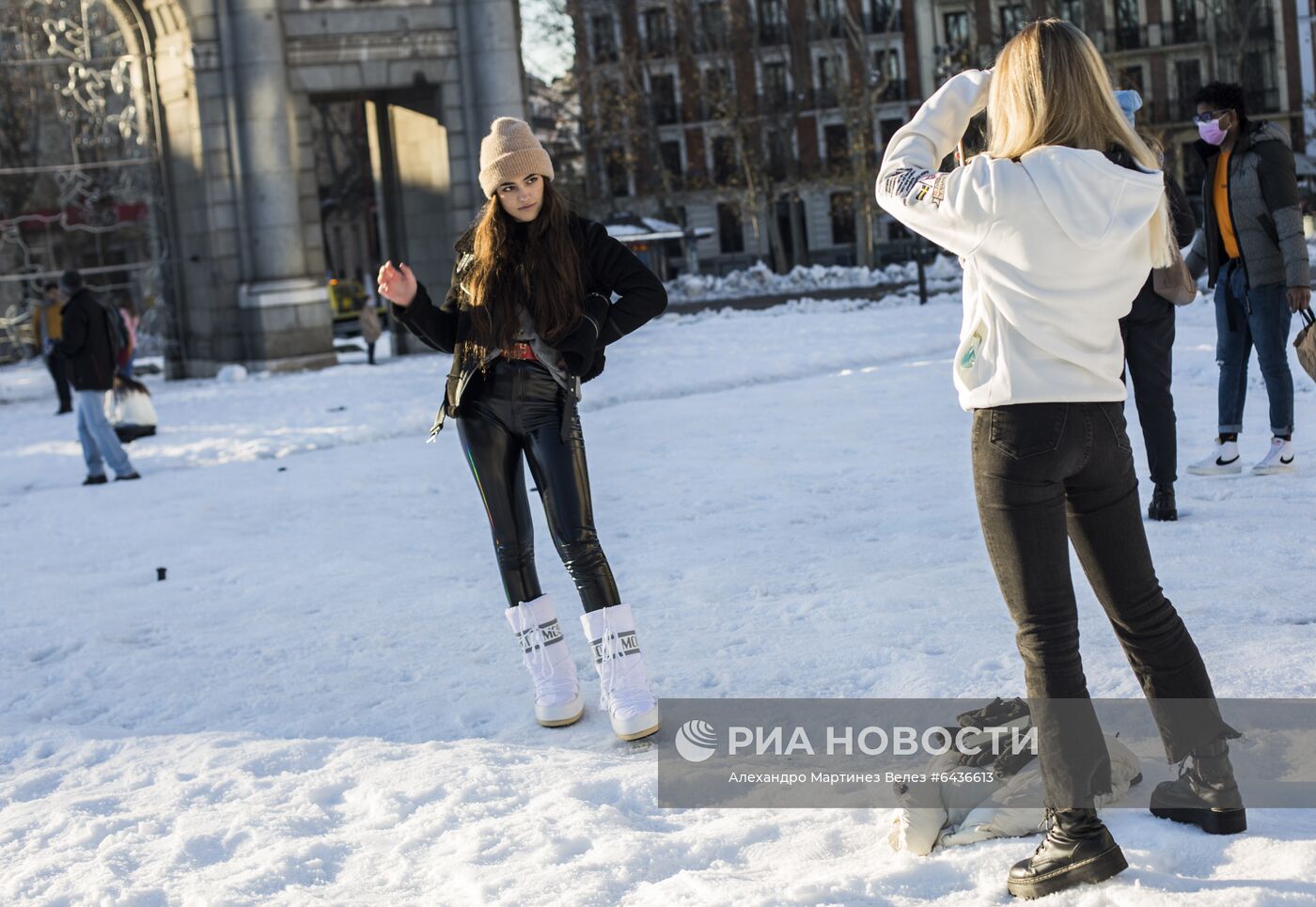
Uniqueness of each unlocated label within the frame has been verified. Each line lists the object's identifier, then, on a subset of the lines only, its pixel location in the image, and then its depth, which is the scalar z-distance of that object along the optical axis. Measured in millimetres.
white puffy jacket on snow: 3557
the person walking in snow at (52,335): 17078
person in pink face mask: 7434
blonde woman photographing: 3121
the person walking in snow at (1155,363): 6645
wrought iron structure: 20953
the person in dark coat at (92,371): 11953
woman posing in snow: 4668
